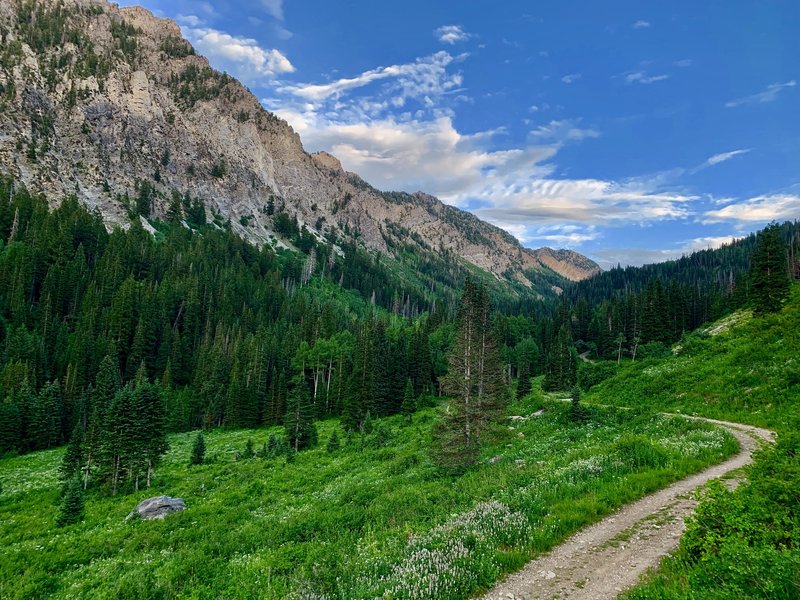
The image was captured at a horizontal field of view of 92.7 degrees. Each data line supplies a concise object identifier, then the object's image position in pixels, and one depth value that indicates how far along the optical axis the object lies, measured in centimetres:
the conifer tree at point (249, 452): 4378
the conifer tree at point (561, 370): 7264
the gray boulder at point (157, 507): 2497
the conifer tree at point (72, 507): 2634
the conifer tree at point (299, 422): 4750
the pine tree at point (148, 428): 3666
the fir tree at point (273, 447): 4206
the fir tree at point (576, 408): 3039
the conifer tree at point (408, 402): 6125
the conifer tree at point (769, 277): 4766
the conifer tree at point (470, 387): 2338
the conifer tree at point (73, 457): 3784
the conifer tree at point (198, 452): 4328
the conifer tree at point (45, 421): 5766
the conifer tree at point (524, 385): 6969
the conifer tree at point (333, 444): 4259
